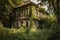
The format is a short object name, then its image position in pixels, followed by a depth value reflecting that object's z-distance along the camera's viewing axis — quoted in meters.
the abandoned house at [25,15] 11.44
